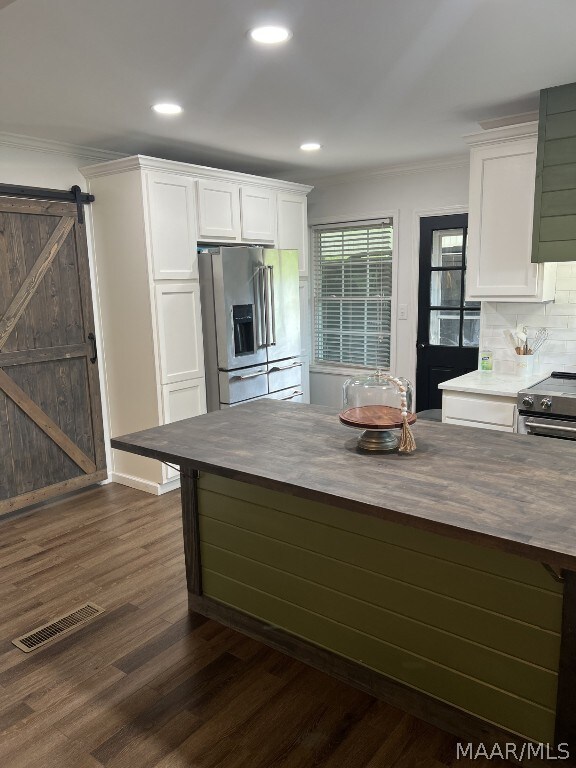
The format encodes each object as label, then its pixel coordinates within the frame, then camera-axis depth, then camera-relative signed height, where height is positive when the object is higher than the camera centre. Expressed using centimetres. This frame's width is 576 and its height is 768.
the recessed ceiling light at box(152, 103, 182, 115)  307 +99
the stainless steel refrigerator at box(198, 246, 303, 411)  420 -22
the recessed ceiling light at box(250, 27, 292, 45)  219 +98
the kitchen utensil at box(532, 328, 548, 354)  378 -36
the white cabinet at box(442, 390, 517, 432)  333 -74
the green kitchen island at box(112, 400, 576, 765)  163 -94
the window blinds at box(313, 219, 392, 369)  529 -5
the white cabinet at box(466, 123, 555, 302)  337 +40
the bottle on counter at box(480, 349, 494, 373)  392 -52
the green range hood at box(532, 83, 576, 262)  301 +57
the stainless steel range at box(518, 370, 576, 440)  310 -69
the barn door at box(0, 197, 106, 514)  377 -42
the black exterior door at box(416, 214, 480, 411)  475 -19
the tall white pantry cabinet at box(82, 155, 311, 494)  390 +9
